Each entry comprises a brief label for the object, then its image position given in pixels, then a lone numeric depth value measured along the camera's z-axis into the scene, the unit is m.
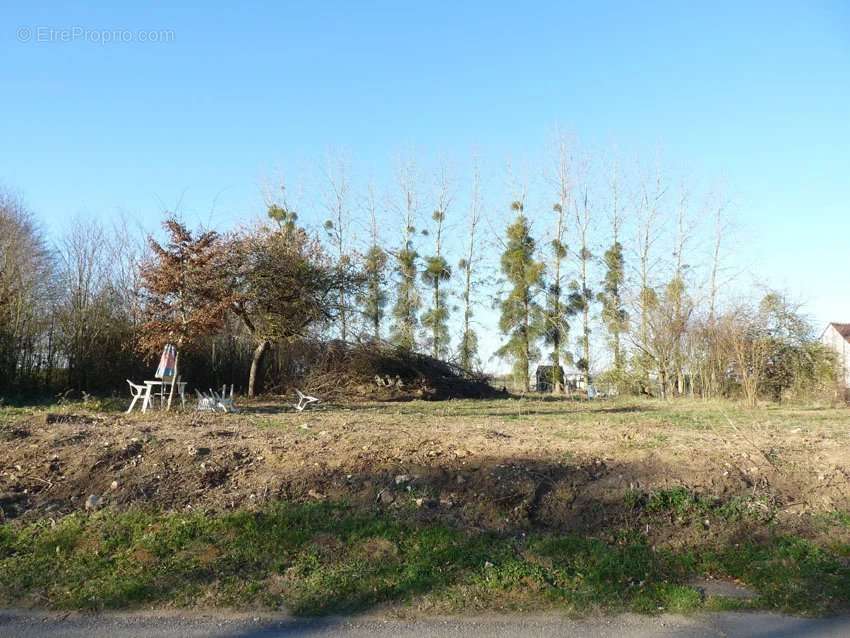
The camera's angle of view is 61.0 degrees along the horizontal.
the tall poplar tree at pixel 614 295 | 29.27
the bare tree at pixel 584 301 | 31.91
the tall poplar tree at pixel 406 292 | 32.44
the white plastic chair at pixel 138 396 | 13.95
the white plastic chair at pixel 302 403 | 15.95
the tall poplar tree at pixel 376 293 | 29.95
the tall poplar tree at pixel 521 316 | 32.53
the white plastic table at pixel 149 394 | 13.77
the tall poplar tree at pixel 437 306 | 32.28
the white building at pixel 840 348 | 22.73
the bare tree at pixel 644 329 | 26.72
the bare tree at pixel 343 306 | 23.05
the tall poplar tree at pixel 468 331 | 32.22
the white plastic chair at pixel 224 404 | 14.76
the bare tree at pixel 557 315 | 32.50
